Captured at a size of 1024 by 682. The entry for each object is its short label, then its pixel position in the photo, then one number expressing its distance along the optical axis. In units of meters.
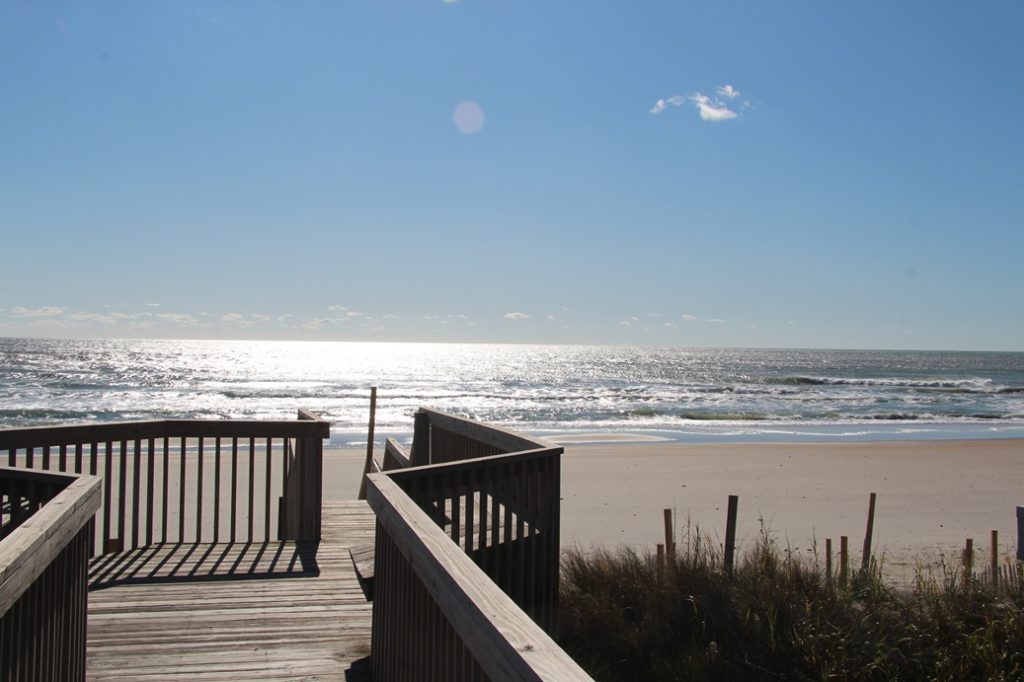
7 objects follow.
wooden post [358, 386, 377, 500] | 9.75
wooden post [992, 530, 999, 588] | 6.79
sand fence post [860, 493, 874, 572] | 7.46
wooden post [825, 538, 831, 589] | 6.96
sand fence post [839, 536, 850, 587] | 7.15
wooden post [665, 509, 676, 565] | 7.43
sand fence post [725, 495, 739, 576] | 7.39
